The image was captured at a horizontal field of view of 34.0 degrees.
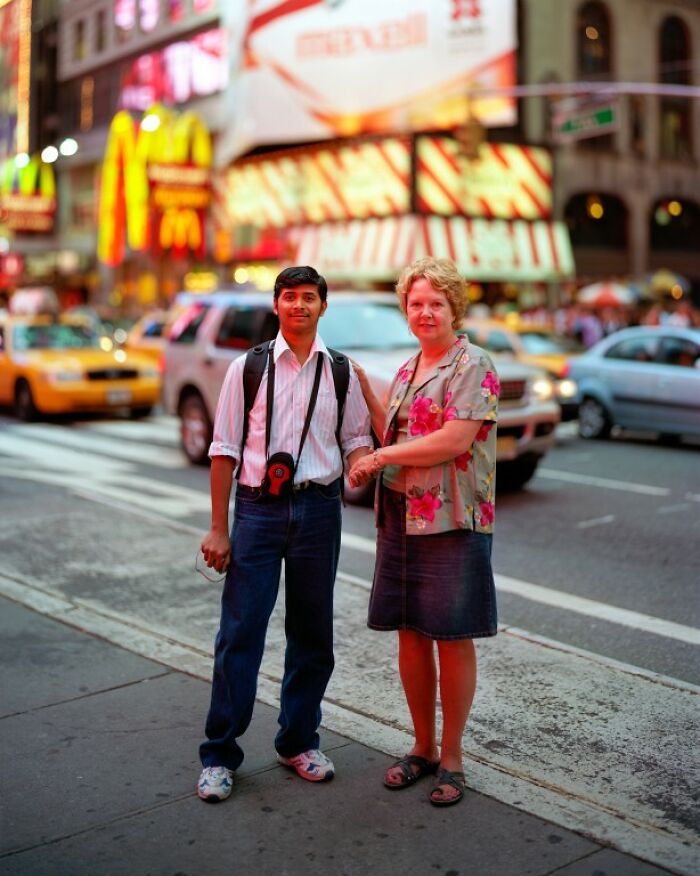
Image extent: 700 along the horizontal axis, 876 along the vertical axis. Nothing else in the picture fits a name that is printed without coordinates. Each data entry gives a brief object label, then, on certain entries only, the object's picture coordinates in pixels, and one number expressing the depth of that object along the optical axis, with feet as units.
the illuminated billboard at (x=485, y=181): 107.45
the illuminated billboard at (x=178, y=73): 142.61
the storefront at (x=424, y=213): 106.22
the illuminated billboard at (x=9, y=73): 195.83
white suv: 34.86
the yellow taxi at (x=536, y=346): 51.42
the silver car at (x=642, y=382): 47.42
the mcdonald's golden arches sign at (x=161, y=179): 131.23
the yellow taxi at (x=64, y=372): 54.85
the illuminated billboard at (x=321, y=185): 109.50
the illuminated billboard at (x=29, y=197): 178.40
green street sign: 72.18
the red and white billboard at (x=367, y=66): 112.68
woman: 12.78
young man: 13.26
